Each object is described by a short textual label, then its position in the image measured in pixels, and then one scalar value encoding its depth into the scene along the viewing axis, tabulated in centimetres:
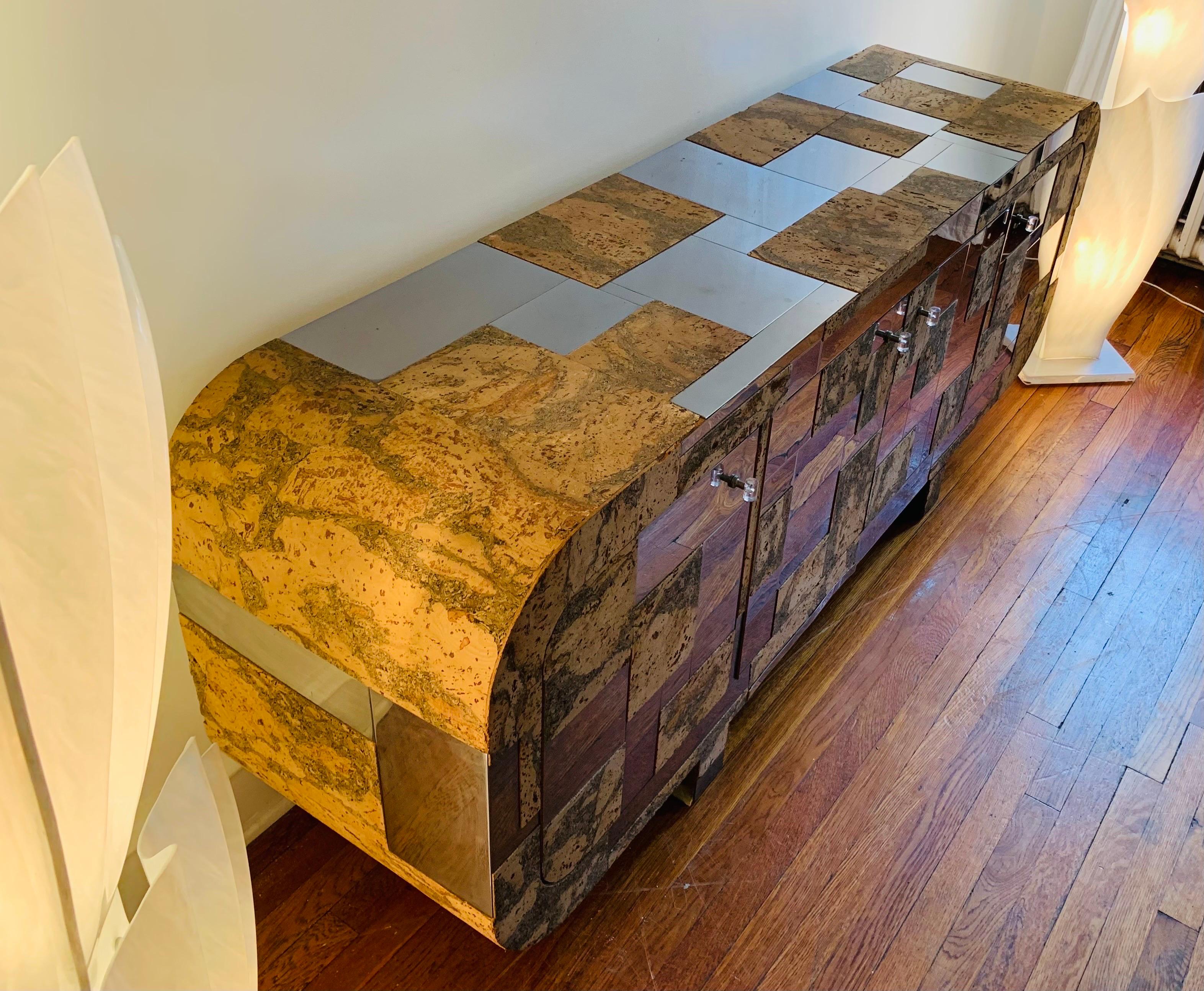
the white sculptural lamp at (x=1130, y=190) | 222
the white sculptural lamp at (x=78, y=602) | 46
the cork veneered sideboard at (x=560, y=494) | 102
